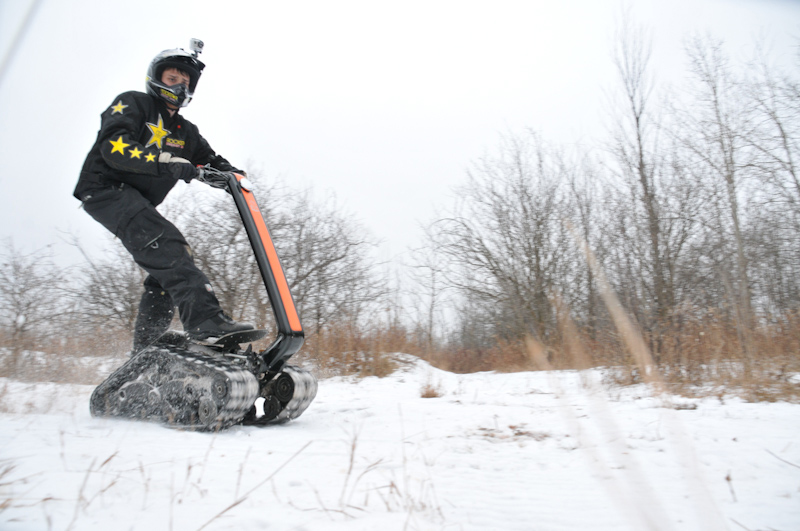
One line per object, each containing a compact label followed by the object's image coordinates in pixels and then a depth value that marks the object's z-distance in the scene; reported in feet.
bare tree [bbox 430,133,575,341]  32.24
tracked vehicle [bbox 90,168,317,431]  7.72
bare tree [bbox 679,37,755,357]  25.94
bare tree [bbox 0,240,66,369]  17.75
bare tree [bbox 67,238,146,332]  23.93
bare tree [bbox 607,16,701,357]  23.12
